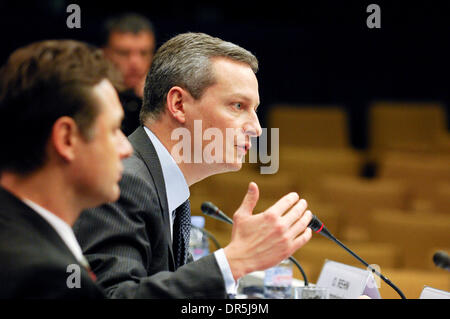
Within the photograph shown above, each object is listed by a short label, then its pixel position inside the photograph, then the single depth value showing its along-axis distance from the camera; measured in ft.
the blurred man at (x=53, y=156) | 8.39
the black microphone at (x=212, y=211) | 14.01
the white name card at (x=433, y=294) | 12.82
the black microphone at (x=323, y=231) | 12.41
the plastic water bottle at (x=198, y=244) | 20.48
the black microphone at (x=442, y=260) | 11.82
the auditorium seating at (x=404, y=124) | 55.52
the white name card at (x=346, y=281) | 14.29
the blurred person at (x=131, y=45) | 29.01
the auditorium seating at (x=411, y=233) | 28.32
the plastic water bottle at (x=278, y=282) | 16.44
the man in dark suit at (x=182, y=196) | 10.18
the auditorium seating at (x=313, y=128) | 55.11
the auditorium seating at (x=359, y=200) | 34.83
